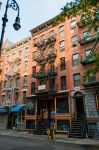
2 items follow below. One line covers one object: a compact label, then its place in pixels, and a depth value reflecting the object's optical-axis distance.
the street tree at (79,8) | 7.56
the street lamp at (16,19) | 5.40
